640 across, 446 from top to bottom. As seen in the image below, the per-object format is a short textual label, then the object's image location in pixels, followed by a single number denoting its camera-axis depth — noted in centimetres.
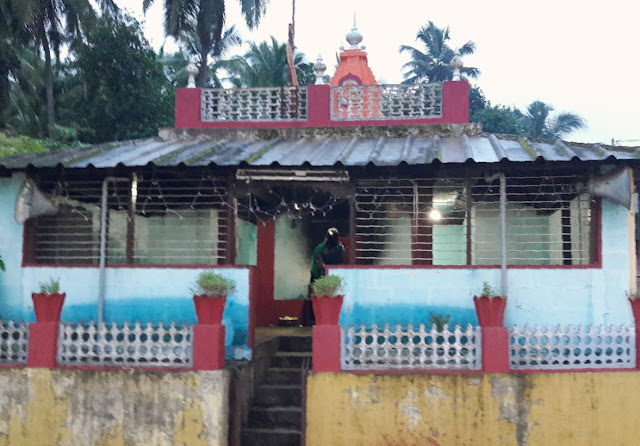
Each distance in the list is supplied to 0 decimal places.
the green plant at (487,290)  730
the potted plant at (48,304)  745
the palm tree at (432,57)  4066
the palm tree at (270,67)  2697
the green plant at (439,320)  804
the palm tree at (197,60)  2870
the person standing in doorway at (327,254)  1084
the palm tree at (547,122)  4131
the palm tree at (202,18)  2380
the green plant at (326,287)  719
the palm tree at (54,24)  2132
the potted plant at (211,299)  729
